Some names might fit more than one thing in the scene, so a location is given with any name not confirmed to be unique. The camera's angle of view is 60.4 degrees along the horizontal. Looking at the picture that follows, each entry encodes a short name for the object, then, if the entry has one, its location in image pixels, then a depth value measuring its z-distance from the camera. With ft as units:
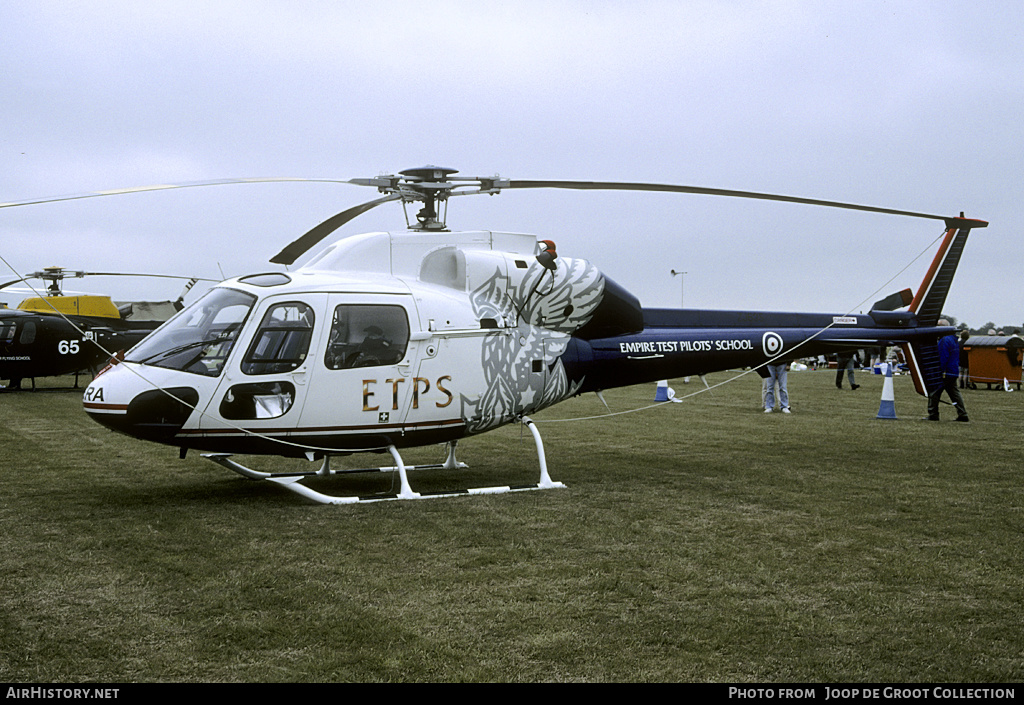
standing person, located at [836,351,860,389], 82.46
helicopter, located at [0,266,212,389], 73.67
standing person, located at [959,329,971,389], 86.01
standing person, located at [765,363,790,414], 58.39
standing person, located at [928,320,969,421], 51.42
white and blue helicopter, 25.29
